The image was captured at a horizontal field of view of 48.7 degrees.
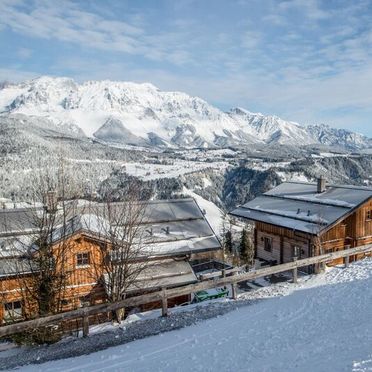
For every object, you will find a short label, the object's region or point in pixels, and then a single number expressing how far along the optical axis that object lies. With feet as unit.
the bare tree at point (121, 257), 55.36
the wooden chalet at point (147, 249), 78.75
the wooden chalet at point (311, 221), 100.83
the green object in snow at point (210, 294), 79.30
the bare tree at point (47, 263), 50.98
